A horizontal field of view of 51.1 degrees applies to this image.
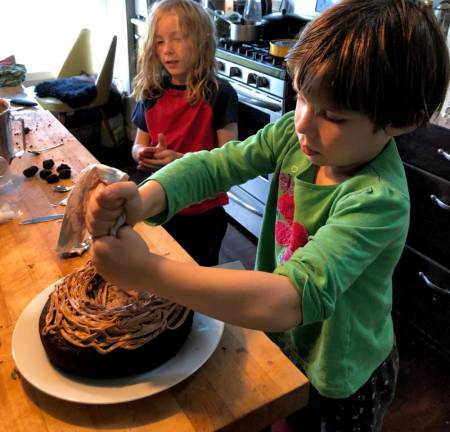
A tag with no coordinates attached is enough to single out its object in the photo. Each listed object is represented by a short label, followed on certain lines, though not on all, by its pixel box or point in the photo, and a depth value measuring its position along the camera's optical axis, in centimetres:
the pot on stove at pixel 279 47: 210
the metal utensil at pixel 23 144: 141
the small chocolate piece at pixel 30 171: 128
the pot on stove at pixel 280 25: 249
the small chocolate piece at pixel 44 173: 127
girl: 138
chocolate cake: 63
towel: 332
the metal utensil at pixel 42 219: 108
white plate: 62
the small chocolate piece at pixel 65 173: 127
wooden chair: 333
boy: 56
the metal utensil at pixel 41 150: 143
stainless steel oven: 205
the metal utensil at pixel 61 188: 121
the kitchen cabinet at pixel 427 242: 155
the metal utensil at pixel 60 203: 115
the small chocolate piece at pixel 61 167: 129
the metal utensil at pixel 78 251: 96
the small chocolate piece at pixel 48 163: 131
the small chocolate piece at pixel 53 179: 125
